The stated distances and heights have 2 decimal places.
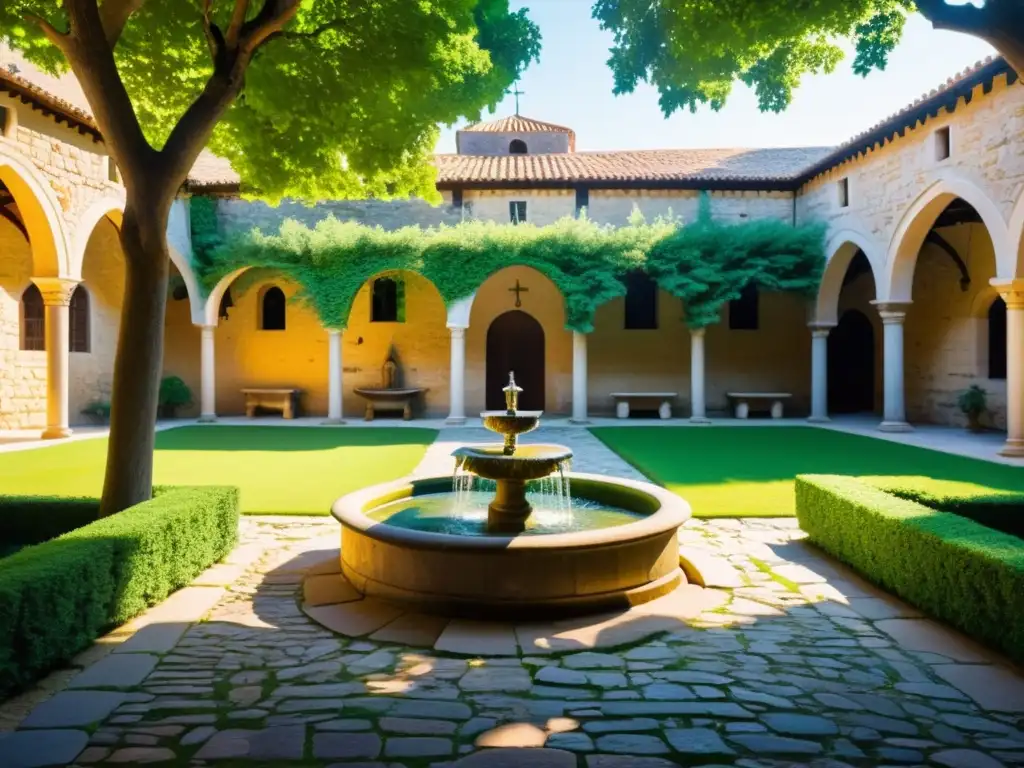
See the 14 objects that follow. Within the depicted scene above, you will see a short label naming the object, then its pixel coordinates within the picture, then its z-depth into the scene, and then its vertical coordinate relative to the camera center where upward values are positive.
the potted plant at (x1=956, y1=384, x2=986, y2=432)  16.33 -0.37
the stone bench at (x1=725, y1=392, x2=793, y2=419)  20.64 -0.35
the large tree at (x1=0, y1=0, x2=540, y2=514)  6.05 +3.08
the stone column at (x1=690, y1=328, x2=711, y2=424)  19.73 +0.31
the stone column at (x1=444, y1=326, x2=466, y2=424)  19.41 +0.32
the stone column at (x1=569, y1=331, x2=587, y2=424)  19.53 +0.29
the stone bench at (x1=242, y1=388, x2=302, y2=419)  21.03 -0.31
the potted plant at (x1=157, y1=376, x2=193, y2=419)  20.67 -0.08
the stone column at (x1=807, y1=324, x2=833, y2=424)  19.58 +0.45
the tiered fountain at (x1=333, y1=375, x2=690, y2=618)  4.84 -1.14
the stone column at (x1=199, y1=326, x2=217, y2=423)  19.92 +0.38
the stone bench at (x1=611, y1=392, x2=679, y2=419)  20.61 -0.34
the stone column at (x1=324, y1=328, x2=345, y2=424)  19.72 +0.34
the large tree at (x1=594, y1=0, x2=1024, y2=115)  6.08 +3.04
